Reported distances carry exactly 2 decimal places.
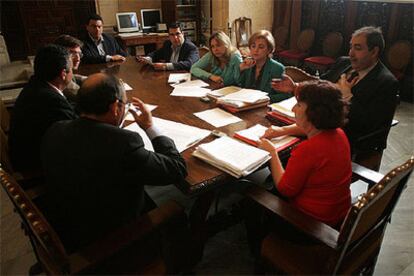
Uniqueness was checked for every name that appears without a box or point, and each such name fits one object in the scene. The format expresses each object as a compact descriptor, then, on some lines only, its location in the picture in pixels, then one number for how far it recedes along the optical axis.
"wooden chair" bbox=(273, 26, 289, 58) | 5.42
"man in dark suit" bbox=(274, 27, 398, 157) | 1.96
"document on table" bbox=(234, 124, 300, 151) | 1.65
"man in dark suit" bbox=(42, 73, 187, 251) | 1.15
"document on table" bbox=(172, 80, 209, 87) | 2.63
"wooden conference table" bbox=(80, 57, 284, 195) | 1.42
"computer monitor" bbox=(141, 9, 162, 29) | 5.69
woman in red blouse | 1.31
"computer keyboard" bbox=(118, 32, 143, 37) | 5.44
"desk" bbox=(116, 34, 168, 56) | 5.41
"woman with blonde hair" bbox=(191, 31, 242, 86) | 2.61
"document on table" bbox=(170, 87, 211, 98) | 2.41
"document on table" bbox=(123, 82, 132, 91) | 2.58
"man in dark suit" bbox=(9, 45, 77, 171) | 1.68
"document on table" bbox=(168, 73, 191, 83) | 2.79
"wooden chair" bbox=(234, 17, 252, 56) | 5.32
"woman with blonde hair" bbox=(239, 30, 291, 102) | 2.36
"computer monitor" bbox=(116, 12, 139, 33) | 5.47
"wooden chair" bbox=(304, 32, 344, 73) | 4.55
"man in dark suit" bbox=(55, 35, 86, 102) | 2.33
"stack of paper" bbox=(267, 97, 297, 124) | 1.90
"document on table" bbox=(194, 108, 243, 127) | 1.93
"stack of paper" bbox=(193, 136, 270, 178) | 1.43
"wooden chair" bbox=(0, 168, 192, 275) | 1.05
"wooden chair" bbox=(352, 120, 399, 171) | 1.92
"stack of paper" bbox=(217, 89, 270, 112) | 2.08
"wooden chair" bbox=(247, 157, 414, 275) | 1.08
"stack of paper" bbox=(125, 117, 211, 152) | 1.67
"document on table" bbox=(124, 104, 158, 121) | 2.00
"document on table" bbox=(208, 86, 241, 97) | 2.32
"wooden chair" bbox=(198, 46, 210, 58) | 3.57
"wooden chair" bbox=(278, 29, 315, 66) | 4.97
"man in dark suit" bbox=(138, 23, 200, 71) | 3.15
